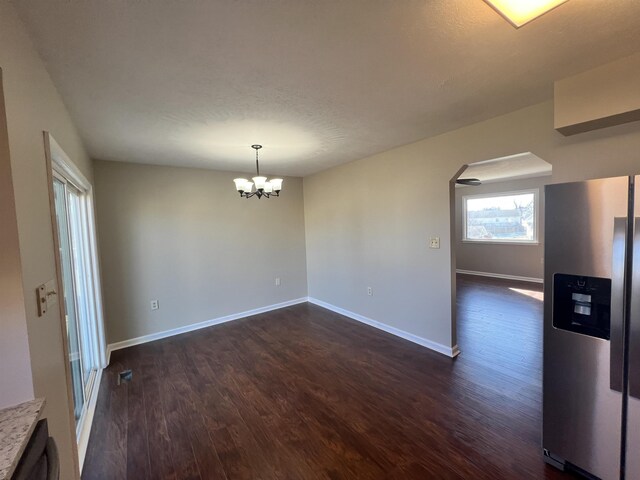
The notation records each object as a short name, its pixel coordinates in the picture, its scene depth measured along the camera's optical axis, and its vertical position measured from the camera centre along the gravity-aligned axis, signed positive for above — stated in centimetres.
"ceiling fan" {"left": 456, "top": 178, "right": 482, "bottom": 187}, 507 +75
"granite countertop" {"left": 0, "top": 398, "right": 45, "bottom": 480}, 66 -56
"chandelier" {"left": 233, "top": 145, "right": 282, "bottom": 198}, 298 +49
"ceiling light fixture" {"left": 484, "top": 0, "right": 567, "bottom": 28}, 108 +85
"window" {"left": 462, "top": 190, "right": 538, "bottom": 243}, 619 +4
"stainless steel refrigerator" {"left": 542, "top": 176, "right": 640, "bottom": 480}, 139 -62
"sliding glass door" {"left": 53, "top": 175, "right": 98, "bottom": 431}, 209 -49
